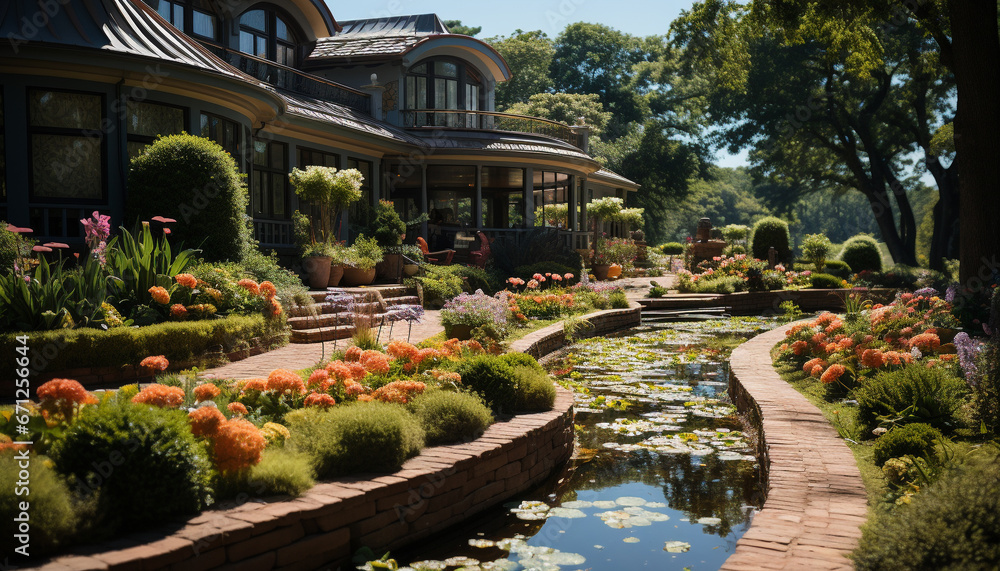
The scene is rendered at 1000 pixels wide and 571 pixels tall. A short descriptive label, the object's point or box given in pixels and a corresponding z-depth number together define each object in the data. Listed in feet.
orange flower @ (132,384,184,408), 12.82
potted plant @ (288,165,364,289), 40.16
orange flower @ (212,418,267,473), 12.24
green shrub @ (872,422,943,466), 14.67
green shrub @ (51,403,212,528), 10.77
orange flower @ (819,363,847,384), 20.45
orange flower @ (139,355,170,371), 15.74
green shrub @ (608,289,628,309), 51.60
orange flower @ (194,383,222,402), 14.10
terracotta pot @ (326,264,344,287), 41.88
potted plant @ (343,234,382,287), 43.24
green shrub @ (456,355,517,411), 19.47
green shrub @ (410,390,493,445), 16.42
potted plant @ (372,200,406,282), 47.26
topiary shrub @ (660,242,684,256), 128.67
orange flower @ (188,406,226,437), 12.33
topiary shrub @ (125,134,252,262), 31.68
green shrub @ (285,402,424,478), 13.78
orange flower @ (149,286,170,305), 24.94
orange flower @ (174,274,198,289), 25.85
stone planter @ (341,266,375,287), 43.33
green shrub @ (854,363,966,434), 17.04
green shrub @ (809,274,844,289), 66.80
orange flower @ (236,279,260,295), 28.09
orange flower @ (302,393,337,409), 15.76
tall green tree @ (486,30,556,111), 148.36
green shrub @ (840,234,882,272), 80.28
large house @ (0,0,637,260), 31.40
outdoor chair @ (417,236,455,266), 53.21
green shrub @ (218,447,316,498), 12.32
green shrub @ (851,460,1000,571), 9.36
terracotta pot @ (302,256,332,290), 39.78
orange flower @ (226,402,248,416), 13.93
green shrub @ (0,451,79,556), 9.54
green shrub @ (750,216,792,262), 84.38
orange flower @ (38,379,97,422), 11.48
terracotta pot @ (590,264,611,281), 72.84
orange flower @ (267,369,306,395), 15.89
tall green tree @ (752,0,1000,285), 29.17
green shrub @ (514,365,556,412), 19.84
